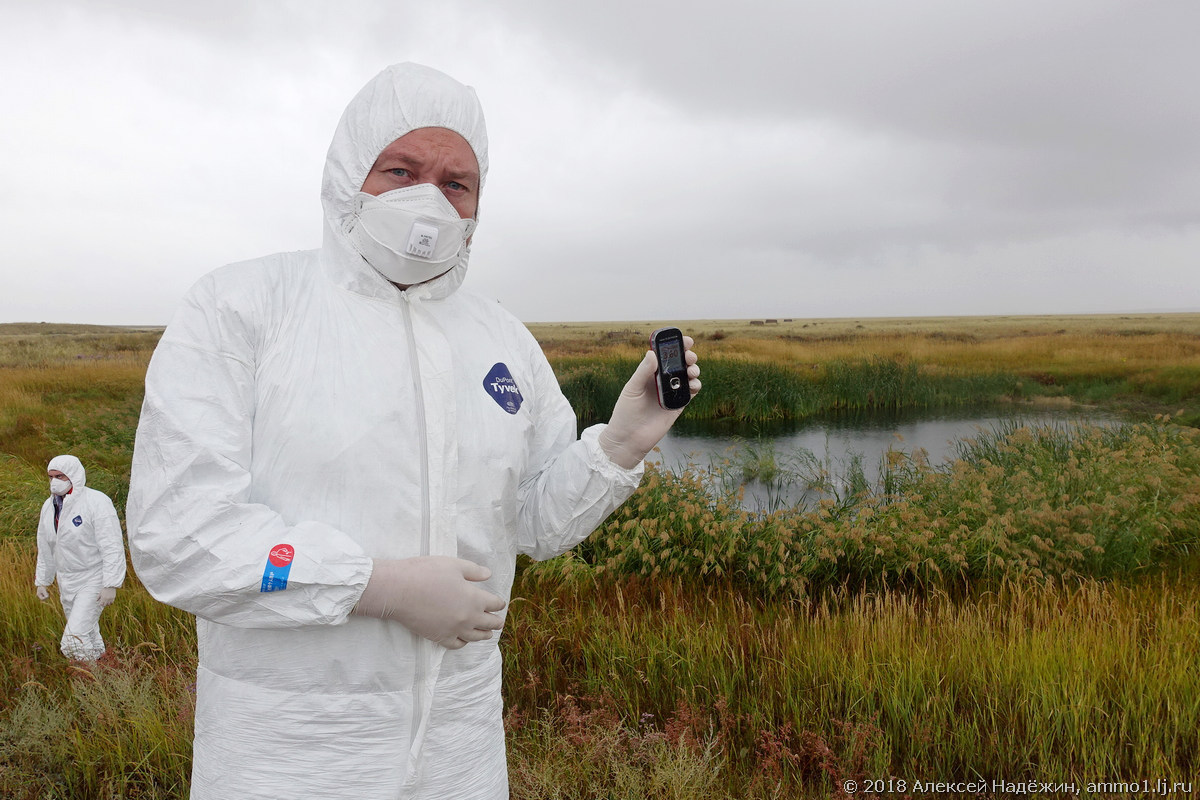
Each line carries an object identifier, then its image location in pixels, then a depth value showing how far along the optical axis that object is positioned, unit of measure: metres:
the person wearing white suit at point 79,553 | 5.04
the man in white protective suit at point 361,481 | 1.36
